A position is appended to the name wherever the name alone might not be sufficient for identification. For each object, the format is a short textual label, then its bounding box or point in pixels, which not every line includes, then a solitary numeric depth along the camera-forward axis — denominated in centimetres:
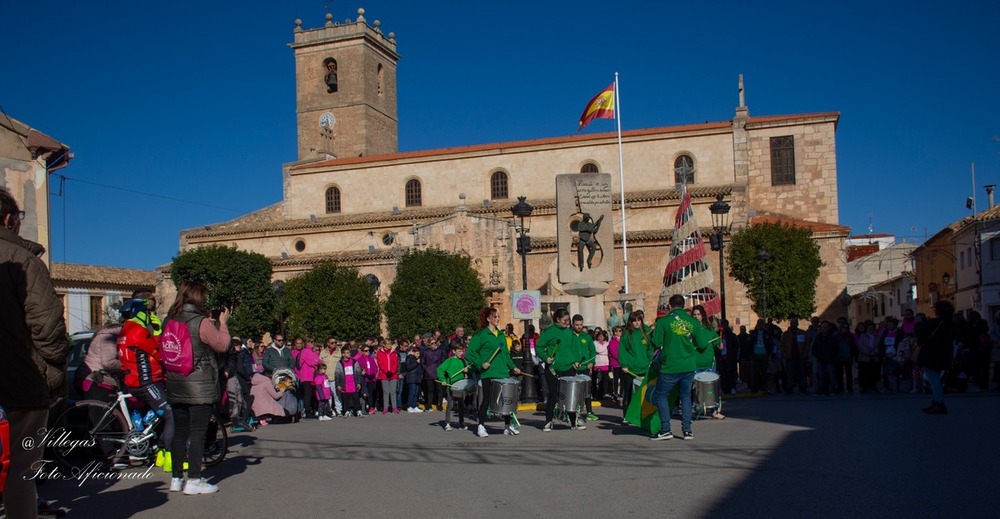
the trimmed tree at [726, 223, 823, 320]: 4138
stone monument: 2427
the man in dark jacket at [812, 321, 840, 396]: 1869
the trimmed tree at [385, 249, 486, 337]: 4447
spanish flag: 3522
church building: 4550
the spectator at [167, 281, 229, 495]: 817
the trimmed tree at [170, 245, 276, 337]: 4847
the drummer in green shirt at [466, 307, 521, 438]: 1299
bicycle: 943
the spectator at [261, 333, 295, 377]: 1766
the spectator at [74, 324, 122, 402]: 1009
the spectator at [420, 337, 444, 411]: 2016
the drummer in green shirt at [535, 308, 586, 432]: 1373
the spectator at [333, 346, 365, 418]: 1942
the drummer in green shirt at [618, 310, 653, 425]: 1420
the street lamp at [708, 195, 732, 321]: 2523
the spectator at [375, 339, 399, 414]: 1984
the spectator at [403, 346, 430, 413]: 2009
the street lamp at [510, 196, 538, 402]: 1830
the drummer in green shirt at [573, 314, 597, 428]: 1405
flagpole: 3628
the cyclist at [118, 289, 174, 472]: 886
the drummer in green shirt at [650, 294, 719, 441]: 1151
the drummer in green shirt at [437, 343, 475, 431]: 1452
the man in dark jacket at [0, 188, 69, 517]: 535
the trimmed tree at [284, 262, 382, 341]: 4600
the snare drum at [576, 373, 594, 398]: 1356
